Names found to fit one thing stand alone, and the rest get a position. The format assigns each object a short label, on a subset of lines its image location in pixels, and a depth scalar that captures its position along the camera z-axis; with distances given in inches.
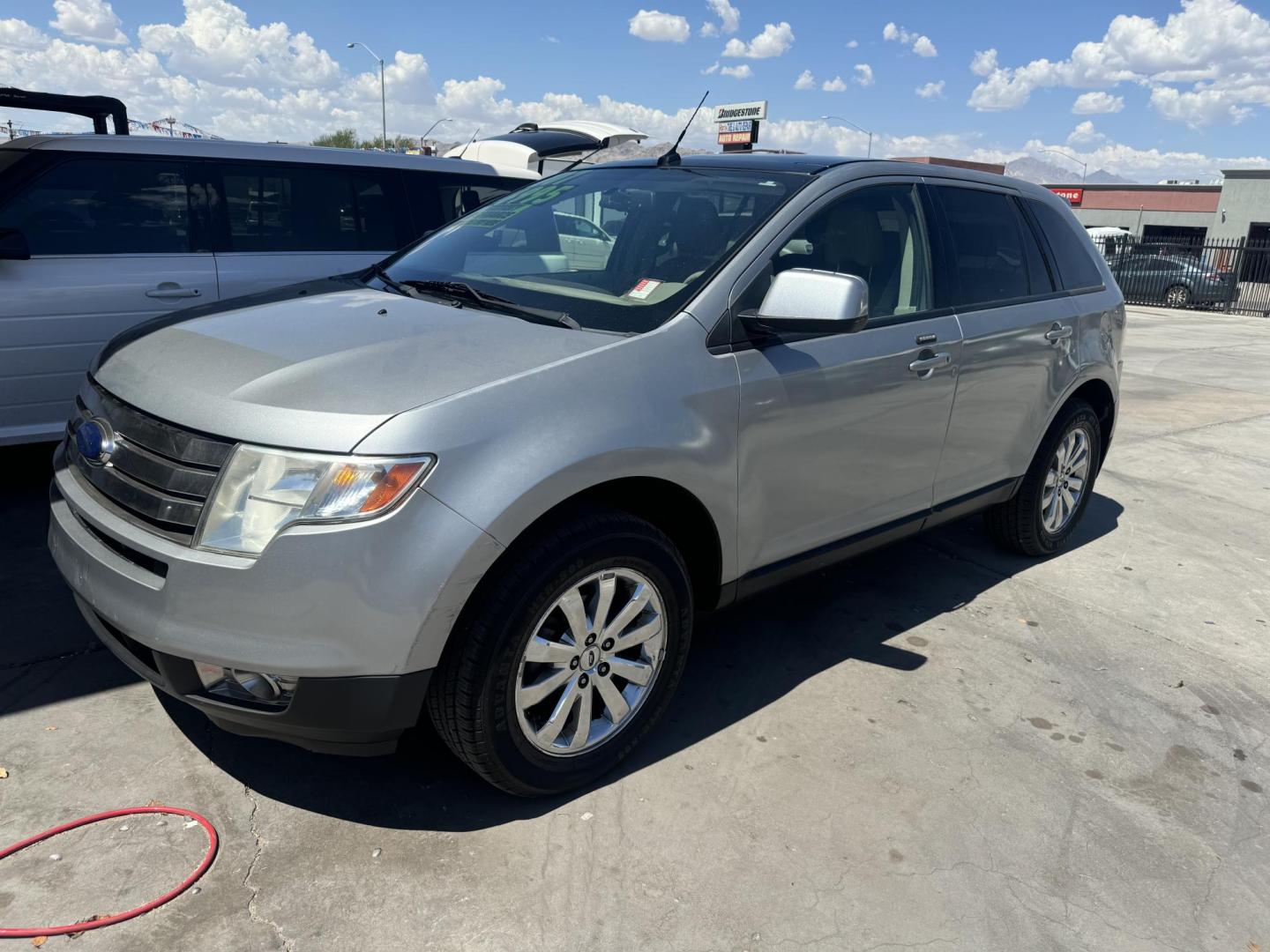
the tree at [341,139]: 2640.3
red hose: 85.9
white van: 184.4
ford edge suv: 89.0
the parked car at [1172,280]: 930.1
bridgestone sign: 1460.4
